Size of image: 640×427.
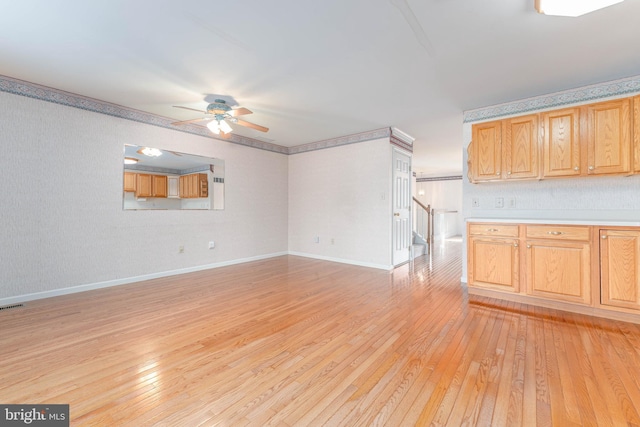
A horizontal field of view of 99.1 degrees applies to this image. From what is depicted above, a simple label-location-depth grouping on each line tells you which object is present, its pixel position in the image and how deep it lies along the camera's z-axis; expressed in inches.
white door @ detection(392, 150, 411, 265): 198.1
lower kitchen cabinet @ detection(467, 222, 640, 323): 103.6
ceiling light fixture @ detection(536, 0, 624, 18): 67.8
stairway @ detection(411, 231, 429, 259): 244.9
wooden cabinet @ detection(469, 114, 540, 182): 127.5
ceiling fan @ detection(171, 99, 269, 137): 141.6
